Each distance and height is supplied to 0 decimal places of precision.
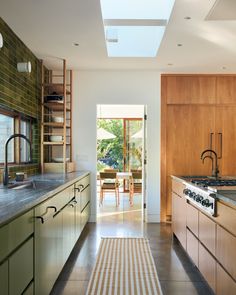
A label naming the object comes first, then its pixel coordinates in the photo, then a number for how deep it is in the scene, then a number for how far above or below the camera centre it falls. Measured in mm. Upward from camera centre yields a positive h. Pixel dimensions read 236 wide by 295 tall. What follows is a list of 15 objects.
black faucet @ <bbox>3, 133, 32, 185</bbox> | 2108 -214
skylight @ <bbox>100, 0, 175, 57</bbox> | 2461 +1446
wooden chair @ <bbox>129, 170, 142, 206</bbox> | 5147 -695
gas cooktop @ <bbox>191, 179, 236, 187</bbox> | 2102 -295
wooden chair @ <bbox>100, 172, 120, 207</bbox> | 4950 -687
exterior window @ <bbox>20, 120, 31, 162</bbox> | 3185 +109
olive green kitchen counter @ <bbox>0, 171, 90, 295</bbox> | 1137 -521
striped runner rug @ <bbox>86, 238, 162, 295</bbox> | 2029 -1176
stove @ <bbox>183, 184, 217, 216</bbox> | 1779 -399
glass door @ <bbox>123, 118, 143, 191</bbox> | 6479 +167
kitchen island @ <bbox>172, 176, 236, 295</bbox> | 1508 -631
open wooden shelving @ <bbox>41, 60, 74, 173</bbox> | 3521 +471
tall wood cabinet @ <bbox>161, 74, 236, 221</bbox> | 4004 +476
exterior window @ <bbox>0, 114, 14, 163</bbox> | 2646 +221
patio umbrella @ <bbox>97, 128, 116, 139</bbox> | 6558 +444
